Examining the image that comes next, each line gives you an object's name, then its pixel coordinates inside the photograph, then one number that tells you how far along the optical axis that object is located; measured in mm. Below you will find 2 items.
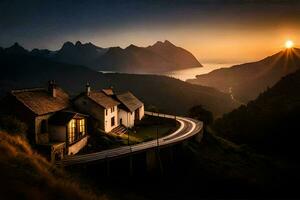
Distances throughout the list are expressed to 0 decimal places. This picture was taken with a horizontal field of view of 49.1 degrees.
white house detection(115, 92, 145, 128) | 63125
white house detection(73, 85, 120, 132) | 52344
